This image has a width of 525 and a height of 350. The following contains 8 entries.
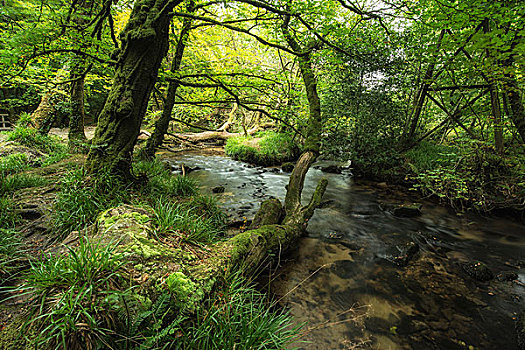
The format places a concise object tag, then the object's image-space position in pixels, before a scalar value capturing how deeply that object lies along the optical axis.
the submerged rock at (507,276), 3.93
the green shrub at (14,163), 4.77
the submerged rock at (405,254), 4.34
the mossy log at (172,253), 1.77
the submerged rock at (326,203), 7.31
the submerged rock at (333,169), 12.04
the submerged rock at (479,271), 3.92
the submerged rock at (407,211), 6.59
